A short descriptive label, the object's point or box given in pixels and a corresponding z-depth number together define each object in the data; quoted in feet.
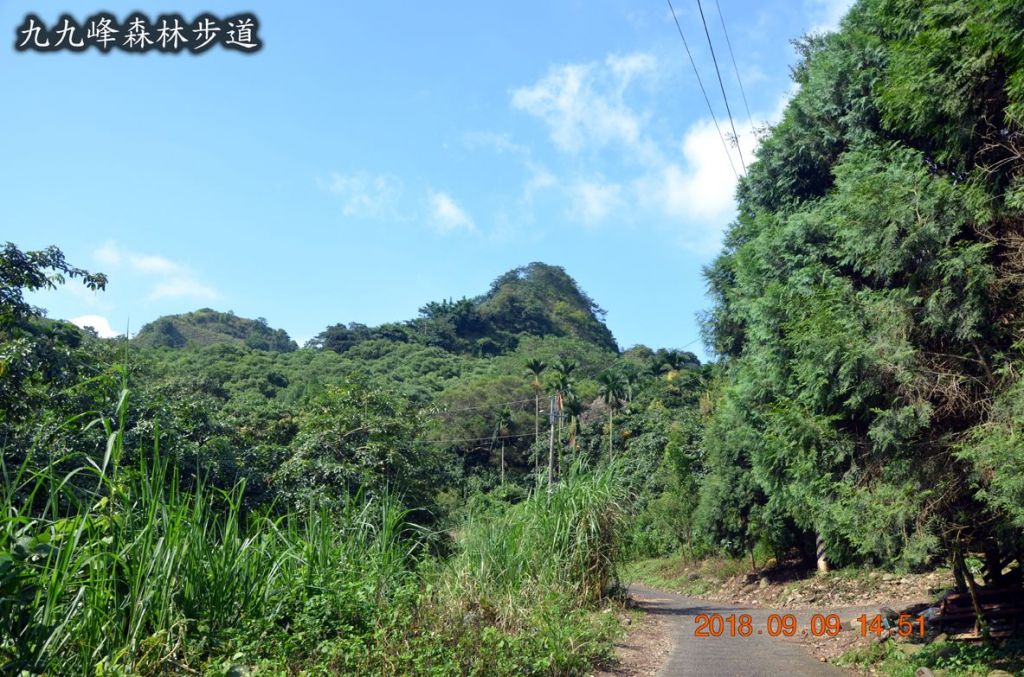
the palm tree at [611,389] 157.89
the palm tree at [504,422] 154.10
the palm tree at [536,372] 171.63
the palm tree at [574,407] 136.20
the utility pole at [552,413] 55.42
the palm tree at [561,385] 154.40
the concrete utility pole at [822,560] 67.26
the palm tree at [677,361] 181.57
